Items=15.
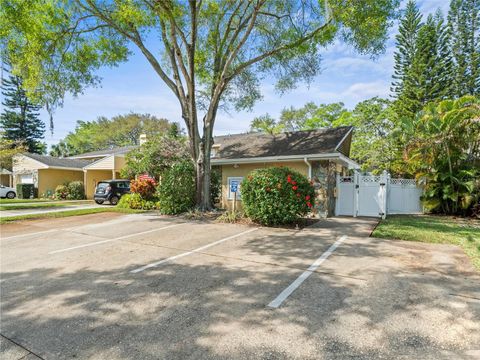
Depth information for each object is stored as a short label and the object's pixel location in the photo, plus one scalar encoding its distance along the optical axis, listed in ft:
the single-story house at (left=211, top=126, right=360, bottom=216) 37.70
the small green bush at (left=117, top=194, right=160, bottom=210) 46.52
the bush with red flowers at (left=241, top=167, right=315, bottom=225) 28.53
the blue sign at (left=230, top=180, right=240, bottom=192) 39.64
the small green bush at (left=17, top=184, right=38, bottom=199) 77.82
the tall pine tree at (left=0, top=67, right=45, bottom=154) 124.36
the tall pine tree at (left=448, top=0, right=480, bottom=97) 77.71
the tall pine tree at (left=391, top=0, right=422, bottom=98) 83.61
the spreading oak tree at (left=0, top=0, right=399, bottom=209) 32.63
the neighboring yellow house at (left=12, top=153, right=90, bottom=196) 77.25
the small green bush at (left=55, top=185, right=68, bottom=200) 73.15
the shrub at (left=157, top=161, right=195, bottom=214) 38.70
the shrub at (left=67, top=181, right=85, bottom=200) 73.26
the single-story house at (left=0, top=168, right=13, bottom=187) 95.05
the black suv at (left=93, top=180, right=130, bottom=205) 56.44
